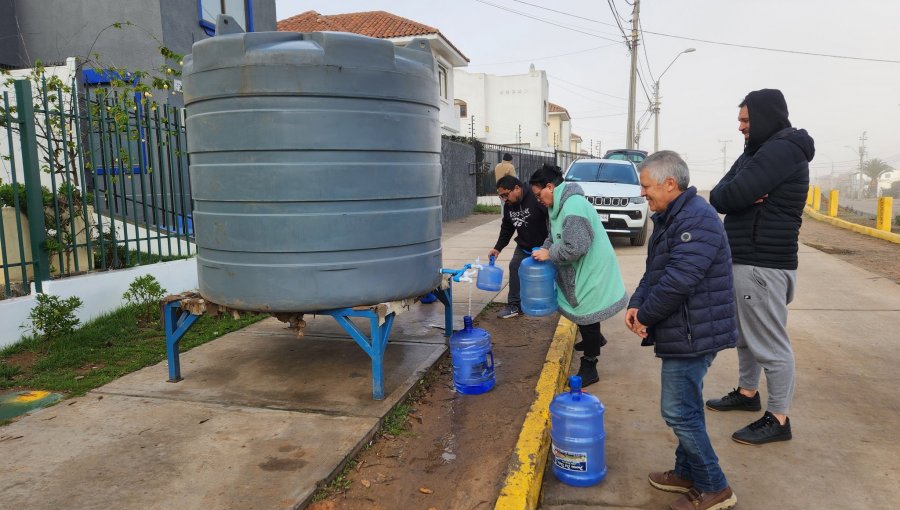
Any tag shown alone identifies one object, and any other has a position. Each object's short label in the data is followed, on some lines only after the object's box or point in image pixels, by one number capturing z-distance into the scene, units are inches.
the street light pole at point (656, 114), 1823.3
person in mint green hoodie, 153.3
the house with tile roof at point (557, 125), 2070.6
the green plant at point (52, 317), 197.3
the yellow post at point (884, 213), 511.8
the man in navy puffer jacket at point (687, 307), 99.7
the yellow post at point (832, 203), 716.5
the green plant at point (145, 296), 233.0
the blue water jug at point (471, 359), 157.6
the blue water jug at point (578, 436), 116.3
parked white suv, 433.1
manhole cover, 145.5
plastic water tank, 134.4
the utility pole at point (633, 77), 997.8
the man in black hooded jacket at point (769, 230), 127.2
